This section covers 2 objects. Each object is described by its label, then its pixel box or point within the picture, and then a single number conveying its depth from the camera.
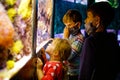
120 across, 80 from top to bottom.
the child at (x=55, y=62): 2.56
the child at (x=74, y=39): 3.37
